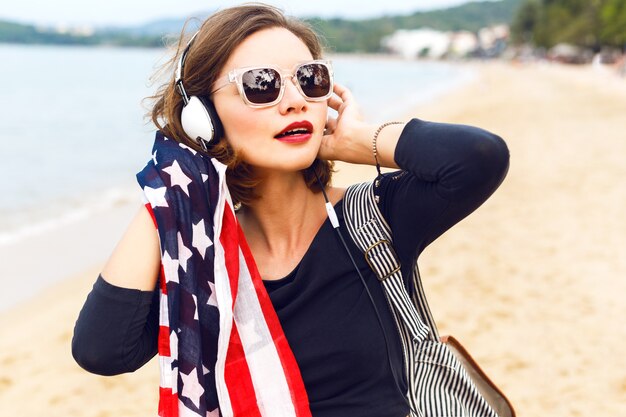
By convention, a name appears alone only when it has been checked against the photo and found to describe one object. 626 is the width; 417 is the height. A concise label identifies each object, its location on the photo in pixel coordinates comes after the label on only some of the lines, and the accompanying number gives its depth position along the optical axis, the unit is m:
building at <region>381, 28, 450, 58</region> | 150.79
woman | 1.35
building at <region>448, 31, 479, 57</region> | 141.00
